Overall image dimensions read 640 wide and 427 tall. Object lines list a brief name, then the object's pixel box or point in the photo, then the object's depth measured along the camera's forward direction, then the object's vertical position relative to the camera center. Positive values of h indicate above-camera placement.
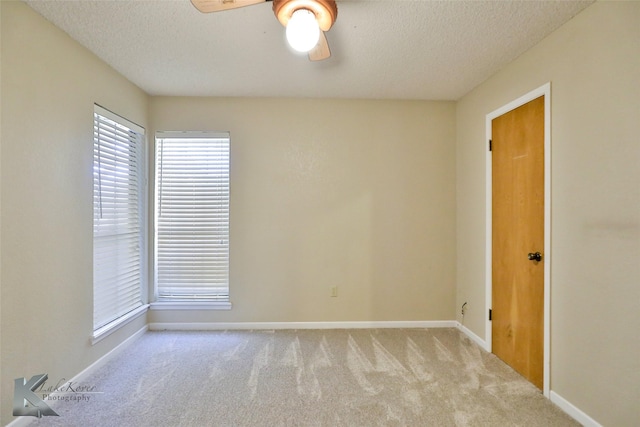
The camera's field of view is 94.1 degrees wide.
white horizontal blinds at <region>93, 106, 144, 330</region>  2.46 -0.02
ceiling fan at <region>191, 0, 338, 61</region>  1.40 +0.98
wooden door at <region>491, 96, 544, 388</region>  2.20 -0.20
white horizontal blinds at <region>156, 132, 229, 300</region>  3.26 -0.05
